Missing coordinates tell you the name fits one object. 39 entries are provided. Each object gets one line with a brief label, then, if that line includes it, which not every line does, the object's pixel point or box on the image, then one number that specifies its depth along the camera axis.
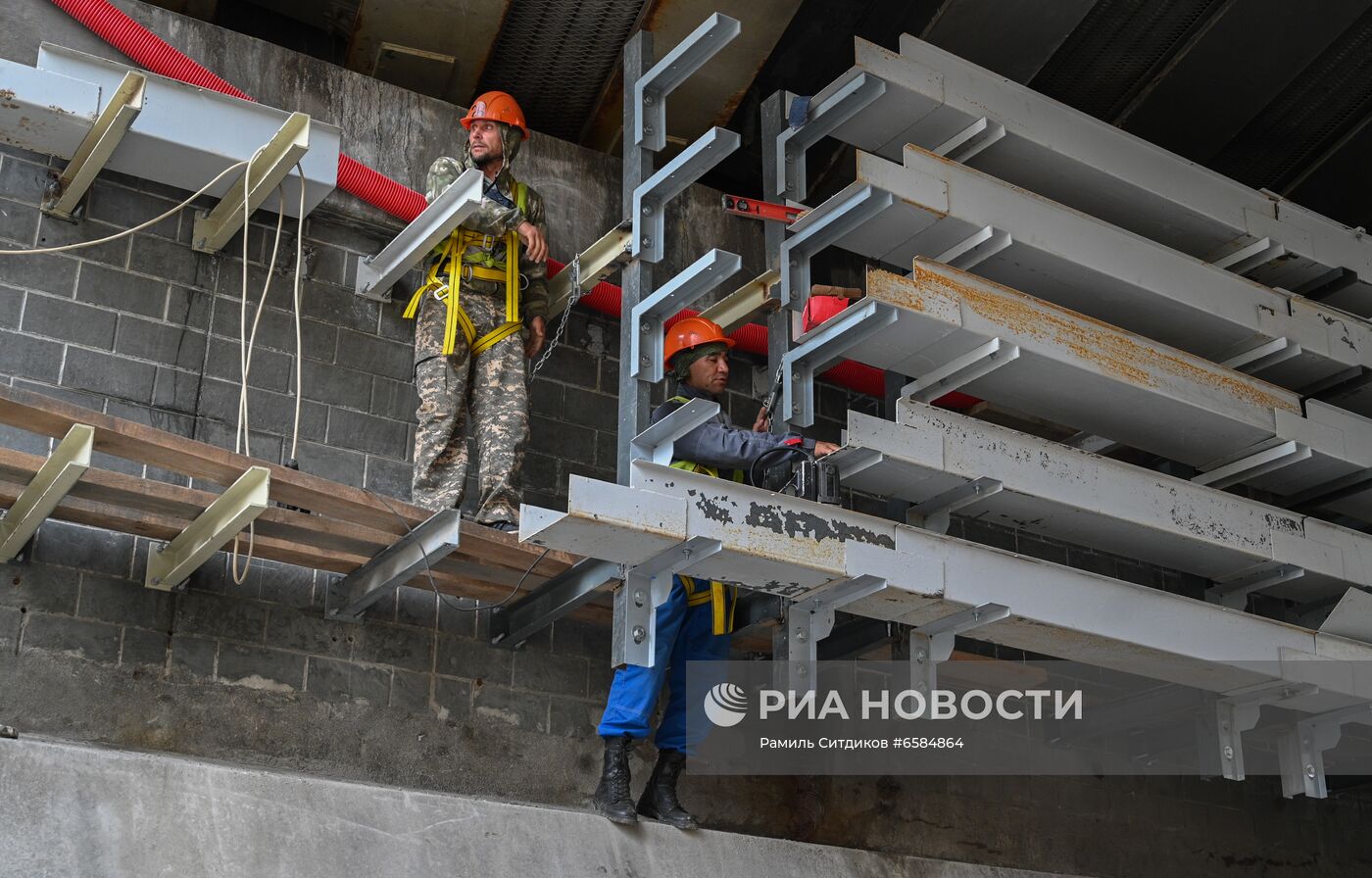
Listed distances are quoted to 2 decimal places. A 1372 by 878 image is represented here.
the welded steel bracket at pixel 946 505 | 6.90
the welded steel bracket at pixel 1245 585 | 7.75
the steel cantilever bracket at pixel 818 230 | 6.84
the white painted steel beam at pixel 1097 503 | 6.67
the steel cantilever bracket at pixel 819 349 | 6.65
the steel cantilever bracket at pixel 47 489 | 5.59
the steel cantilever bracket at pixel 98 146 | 6.67
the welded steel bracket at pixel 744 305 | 7.84
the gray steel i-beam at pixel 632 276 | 6.33
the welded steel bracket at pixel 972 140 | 7.50
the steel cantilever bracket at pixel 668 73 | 6.52
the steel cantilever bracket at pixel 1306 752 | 7.92
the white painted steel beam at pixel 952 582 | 5.92
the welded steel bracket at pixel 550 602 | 6.72
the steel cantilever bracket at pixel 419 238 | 7.05
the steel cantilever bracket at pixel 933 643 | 6.72
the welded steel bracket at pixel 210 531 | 5.84
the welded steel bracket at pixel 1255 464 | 7.81
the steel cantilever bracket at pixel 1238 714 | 7.57
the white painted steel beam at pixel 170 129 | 6.81
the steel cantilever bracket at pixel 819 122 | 7.19
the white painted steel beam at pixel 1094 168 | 7.37
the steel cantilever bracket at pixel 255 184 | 6.89
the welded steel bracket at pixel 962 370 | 6.95
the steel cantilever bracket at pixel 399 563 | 6.35
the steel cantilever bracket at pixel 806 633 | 6.52
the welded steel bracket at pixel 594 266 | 7.12
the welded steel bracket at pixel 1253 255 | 8.30
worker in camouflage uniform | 7.21
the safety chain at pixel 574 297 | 7.57
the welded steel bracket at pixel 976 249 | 7.20
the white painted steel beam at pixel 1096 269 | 7.07
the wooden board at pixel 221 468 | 5.55
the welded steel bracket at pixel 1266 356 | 8.01
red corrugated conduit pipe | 7.16
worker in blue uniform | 6.70
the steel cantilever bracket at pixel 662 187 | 6.39
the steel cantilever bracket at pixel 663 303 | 6.19
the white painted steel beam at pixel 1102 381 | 6.85
